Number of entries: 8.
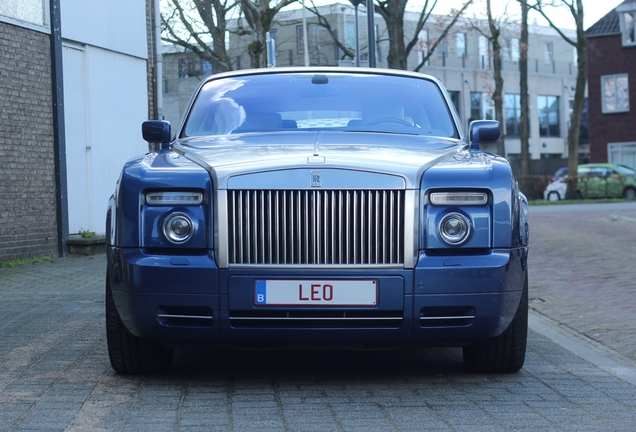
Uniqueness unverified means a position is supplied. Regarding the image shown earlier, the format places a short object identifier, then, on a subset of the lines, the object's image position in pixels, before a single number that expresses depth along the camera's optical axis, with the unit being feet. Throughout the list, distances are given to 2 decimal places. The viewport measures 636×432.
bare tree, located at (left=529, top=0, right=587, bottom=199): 122.72
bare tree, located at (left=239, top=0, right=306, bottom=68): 65.16
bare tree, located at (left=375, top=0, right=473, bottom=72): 89.04
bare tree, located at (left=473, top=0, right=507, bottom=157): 126.52
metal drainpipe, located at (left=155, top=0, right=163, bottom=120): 61.05
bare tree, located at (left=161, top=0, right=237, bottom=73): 106.11
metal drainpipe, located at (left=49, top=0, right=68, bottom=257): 47.39
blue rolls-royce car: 15.80
